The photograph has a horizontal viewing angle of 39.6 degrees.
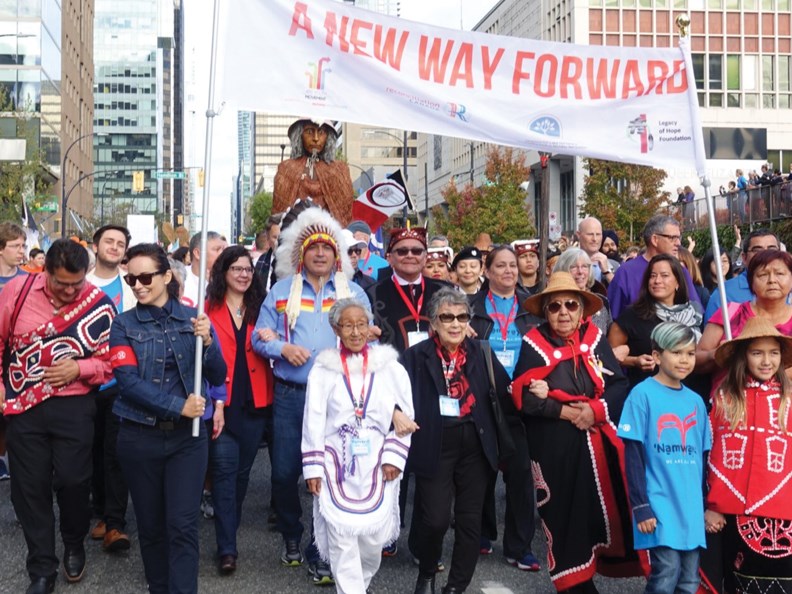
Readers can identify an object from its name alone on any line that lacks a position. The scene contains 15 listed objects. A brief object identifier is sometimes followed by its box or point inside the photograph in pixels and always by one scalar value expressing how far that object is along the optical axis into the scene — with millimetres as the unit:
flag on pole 11430
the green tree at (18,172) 39719
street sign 53744
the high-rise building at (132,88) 181875
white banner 6605
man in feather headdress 6719
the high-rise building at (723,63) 65500
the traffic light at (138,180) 57409
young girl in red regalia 5477
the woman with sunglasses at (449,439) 6098
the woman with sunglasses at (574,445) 6039
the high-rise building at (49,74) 63156
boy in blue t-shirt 5438
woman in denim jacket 5672
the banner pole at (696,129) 6449
